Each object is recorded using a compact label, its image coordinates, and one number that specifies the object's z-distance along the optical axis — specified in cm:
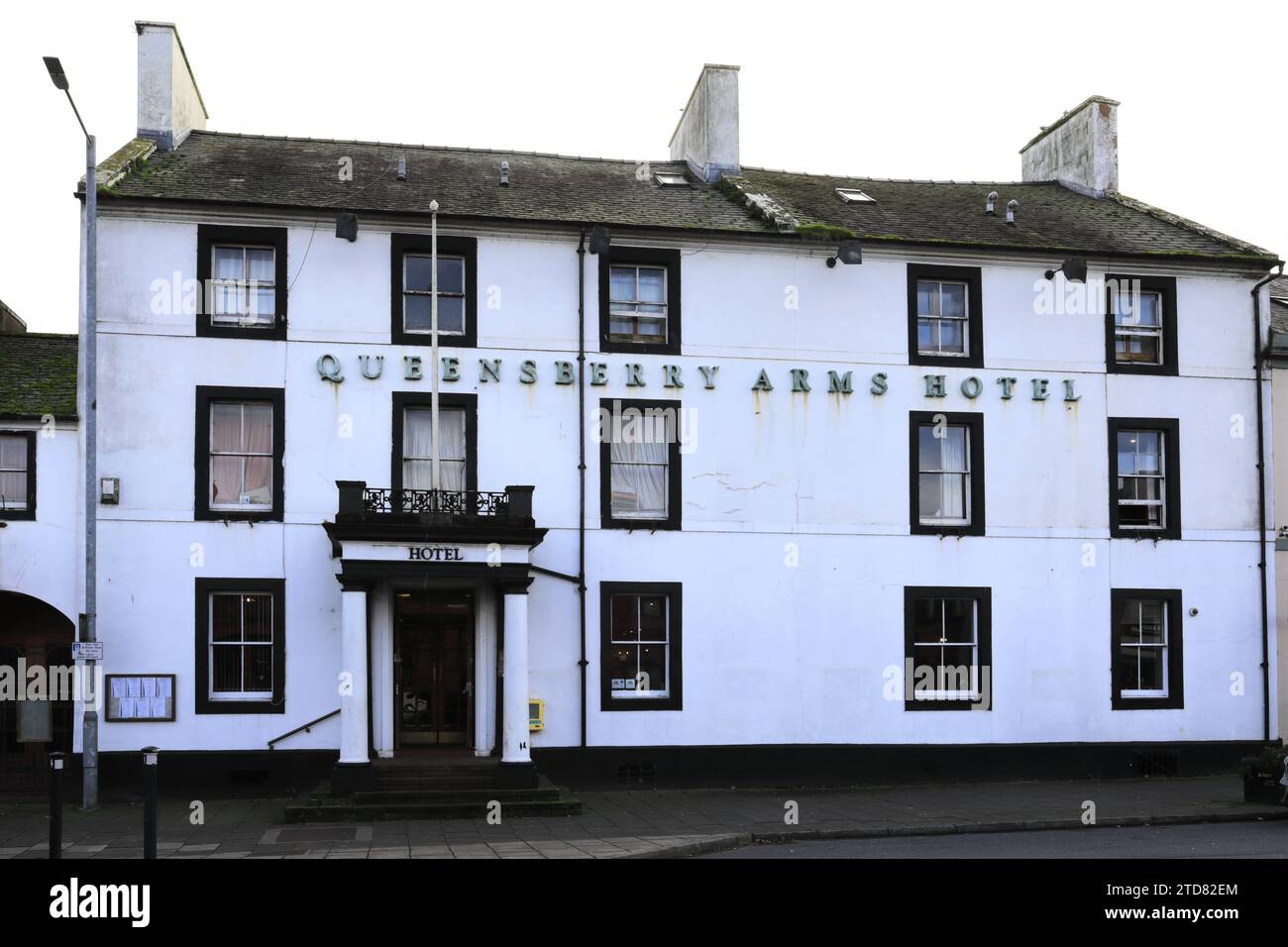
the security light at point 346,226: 2108
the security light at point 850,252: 2250
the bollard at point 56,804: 1370
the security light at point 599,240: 2188
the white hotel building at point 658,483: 2077
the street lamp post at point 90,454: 1964
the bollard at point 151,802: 1323
